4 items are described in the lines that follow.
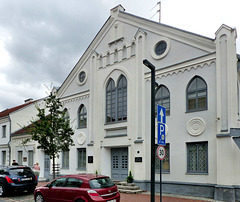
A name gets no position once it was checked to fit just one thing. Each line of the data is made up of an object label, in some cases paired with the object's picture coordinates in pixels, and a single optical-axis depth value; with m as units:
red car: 10.21
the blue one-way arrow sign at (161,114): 9.88
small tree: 15.52
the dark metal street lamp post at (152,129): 9.10
